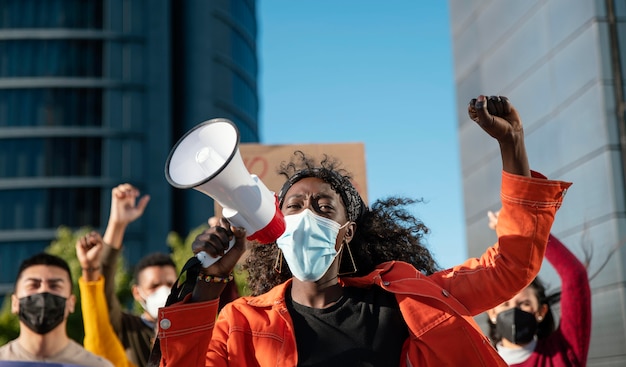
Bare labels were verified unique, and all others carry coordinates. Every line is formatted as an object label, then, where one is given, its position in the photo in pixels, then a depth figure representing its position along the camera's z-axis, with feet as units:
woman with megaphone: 8.77
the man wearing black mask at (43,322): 14.80
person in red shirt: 13.85
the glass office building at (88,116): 133.18
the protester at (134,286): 16.57
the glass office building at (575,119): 31.01
